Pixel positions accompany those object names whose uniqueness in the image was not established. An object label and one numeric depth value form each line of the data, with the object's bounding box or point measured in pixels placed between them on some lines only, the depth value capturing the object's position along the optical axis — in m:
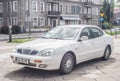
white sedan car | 4.65
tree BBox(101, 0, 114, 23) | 48.71
